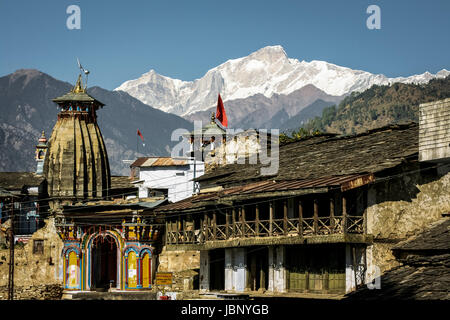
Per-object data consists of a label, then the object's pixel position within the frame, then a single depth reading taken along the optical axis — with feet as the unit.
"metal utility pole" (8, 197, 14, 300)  197.88
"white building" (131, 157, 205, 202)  243.40
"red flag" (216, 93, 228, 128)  206.31
